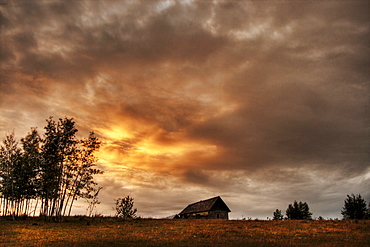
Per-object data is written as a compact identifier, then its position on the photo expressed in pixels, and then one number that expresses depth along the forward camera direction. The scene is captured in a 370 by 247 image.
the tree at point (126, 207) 73.12
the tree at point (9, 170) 39.50
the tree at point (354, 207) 90.66
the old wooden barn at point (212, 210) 64.12
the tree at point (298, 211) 107.75
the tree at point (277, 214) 132.24
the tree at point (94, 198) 40.75
